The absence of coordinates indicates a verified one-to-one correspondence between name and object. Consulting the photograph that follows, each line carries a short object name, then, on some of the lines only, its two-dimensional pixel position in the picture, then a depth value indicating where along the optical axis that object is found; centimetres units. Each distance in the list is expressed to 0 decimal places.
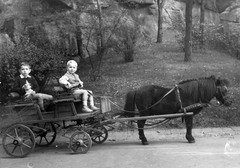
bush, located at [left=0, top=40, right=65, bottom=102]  902
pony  673
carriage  615
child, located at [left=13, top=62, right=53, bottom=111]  625
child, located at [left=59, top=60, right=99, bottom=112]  618
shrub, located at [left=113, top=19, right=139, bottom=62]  1211
